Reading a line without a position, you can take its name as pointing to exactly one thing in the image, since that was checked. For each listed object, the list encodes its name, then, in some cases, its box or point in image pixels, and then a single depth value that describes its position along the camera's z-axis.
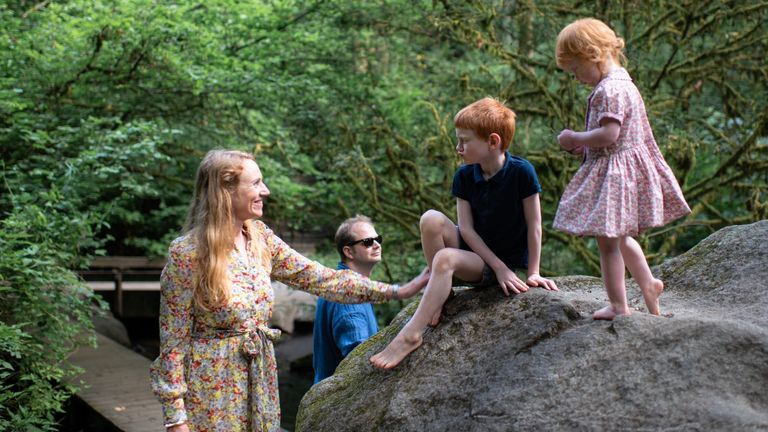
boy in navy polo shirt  3.30
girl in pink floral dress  3.24
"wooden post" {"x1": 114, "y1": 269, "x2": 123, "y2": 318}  14.49
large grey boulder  2.79
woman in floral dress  3.18
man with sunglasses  4.25
